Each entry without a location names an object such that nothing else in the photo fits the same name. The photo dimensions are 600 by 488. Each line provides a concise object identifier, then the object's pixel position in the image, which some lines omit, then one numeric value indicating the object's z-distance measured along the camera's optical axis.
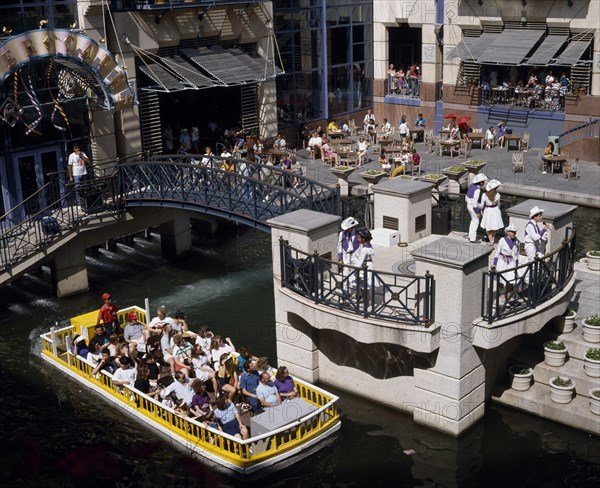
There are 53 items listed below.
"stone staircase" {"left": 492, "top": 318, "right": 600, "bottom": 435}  15.91
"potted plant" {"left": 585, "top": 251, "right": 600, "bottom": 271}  20.08
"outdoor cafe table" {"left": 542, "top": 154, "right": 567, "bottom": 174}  32.03
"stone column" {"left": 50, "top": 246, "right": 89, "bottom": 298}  24.59
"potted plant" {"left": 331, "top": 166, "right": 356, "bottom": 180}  28.52
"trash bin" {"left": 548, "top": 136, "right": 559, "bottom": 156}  33.16
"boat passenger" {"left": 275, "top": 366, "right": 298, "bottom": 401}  16.28
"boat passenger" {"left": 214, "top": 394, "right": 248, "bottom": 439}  15.26
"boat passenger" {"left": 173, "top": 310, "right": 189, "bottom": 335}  19.15
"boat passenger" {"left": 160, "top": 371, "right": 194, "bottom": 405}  16.19
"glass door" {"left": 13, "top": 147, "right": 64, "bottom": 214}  25.58
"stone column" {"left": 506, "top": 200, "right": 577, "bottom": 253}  17.58
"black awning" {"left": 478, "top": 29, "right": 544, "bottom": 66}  36.38
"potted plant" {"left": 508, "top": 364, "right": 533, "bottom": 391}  16.72
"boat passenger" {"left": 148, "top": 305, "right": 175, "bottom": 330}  19.12
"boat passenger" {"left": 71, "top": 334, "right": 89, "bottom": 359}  18.95
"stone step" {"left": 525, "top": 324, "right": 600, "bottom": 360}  16.75
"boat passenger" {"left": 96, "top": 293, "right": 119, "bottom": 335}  19.80
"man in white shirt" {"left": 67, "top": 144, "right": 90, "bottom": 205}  25.19
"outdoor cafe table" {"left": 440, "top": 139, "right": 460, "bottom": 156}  35.09
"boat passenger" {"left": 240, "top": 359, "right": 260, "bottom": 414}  16.02
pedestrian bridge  21.80
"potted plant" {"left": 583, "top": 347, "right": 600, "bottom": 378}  16.03
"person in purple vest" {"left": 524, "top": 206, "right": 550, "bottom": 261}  16.92
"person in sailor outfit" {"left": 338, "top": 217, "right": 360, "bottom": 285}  17.12
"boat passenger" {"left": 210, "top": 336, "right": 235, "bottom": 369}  17.67
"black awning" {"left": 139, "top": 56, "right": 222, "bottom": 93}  29.22
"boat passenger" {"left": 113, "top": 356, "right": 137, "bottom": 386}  17.33
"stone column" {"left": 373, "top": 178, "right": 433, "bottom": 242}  19.44
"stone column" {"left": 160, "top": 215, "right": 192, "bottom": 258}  27.62
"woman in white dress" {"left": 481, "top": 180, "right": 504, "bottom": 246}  18.39
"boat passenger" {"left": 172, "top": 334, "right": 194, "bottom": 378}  17.22
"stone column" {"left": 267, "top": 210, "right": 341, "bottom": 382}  17.23
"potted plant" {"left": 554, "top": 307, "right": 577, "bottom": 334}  17.03
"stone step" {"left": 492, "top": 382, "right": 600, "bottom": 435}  15.74
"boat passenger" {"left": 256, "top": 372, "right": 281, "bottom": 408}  15.92
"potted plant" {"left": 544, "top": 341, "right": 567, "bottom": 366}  16.58
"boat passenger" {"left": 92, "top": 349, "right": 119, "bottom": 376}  18.02
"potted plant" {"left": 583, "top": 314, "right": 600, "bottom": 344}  16.58
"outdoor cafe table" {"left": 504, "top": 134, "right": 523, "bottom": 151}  35.62
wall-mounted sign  23.23
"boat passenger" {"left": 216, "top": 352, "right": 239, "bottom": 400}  16.23
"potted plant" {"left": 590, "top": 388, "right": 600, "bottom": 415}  15.52
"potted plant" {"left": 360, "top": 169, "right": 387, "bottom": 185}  25.61
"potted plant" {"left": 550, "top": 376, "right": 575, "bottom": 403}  16.02
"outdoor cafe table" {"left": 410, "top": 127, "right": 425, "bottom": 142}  38.38
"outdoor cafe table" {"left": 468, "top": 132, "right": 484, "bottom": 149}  36.50
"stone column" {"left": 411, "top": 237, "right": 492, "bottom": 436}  14.95
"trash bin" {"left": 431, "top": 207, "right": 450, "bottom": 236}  20.26
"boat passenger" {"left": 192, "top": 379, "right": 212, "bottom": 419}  15.66
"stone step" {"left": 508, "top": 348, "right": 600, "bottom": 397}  16.14
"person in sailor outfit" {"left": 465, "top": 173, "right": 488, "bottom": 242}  19.02
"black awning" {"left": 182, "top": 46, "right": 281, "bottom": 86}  30.62
